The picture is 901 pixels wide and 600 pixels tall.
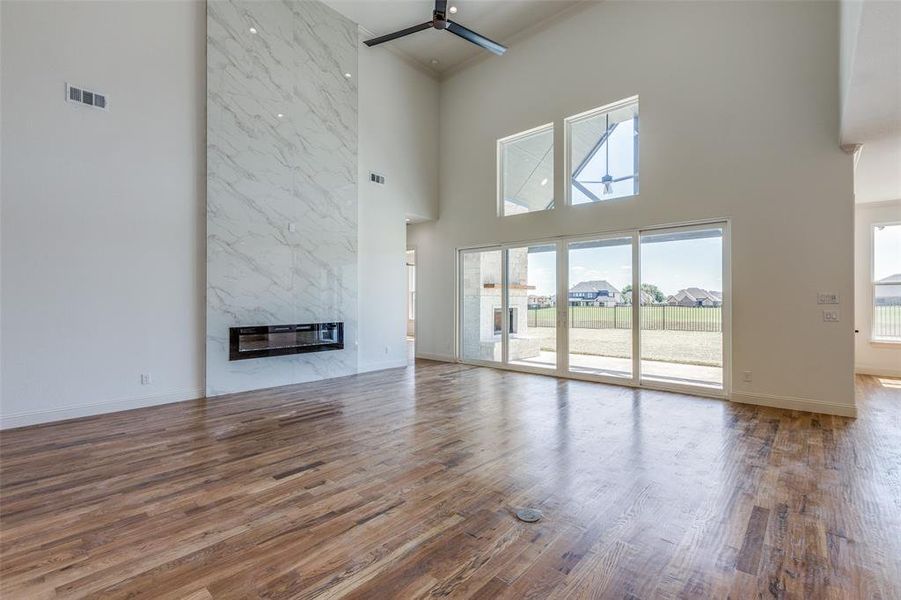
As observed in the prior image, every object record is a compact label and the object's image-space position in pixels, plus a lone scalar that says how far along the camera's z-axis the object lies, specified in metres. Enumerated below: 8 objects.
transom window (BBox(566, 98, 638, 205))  6.03
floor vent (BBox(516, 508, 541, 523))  2.33
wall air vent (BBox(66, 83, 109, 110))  4.33
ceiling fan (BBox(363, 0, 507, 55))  5.19
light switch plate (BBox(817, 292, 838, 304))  4.51
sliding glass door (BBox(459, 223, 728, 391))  5.40
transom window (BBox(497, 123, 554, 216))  6.92
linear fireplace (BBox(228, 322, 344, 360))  5.52
